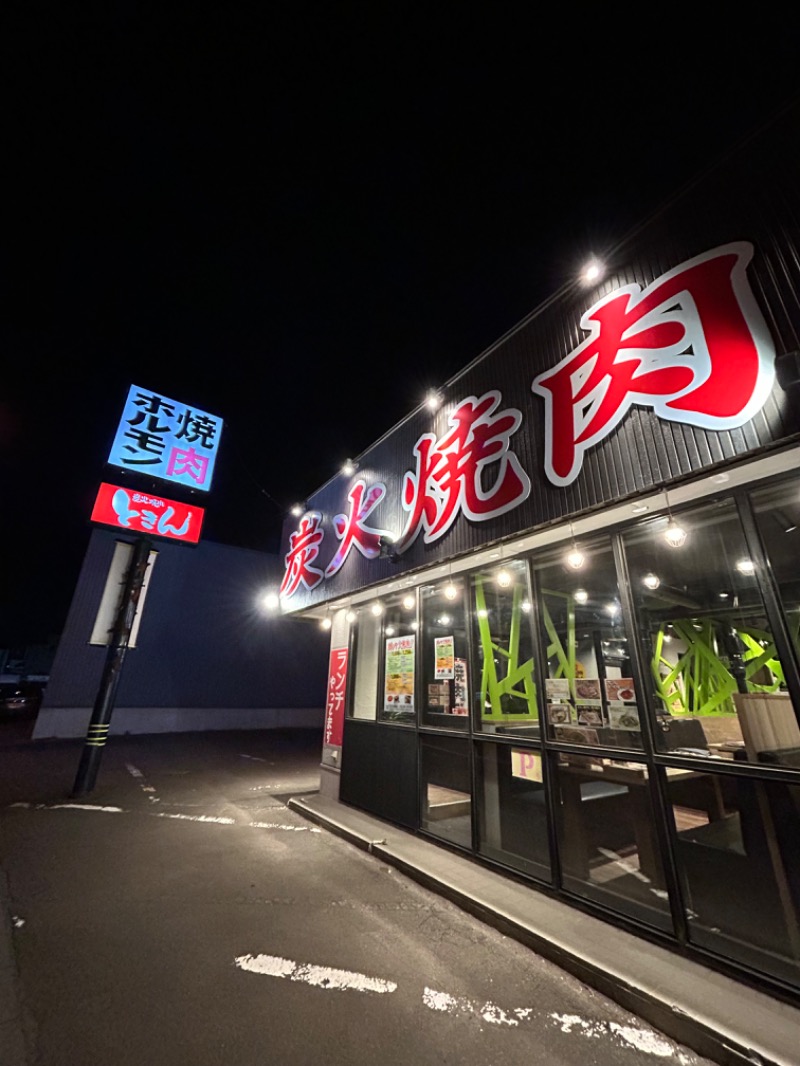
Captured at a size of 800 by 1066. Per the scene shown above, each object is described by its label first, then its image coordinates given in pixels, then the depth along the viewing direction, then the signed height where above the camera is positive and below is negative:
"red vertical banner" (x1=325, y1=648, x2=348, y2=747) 8.38 -0.01
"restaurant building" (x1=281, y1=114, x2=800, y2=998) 3.45 +1.41
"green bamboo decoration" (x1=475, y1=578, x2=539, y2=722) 5.54 +0.27
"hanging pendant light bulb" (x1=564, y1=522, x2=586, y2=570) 4.90 +1.60
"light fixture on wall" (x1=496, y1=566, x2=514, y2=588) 5.62 +1.55
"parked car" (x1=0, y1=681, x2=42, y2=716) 19.14 -0.49
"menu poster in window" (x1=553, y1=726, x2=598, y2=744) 4.36 -0.33
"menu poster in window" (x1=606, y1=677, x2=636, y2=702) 4.15 +0.13
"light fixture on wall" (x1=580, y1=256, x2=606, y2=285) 4.83 +4.69
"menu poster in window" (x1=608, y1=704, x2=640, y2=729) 4.10 -0.13
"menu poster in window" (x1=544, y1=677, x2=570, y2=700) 4.74 +0.15
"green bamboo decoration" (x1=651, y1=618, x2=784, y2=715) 5.89 +0.49
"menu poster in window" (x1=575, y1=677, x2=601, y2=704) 4.52 +0.14
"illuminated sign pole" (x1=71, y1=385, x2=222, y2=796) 8.23 +4.56
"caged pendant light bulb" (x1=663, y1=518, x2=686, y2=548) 4.07 +1.57
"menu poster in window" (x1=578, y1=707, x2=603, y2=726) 4.41 -0.14
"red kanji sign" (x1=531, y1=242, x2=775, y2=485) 3.47 +3.08
